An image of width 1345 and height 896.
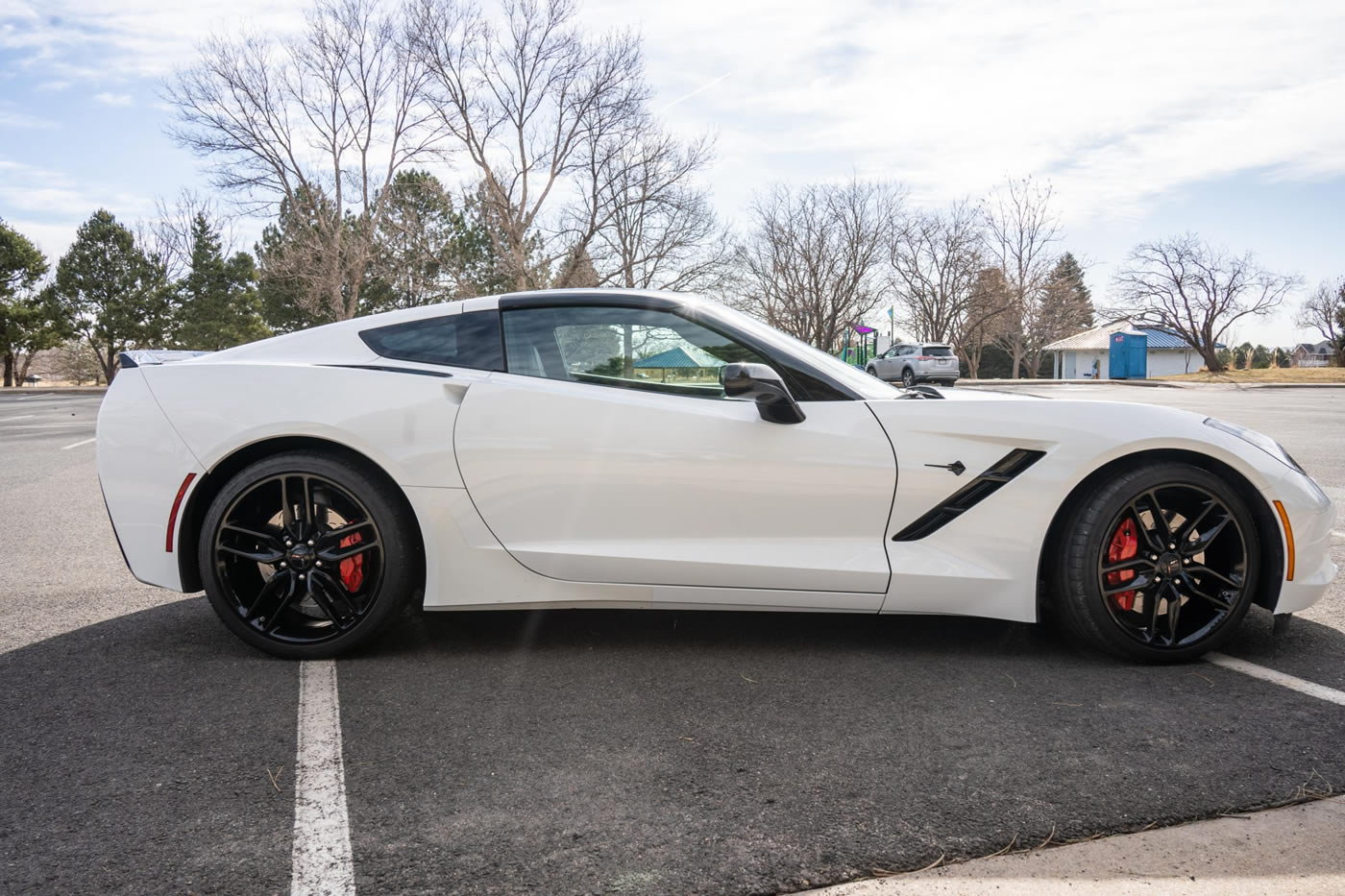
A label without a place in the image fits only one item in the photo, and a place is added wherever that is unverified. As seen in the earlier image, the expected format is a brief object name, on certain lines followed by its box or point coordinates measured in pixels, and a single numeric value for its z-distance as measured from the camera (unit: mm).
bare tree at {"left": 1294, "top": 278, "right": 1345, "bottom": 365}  46969
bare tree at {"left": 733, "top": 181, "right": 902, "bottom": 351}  38875
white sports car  2992
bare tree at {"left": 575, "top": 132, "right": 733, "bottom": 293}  31047
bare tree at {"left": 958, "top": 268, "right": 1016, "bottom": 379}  48938
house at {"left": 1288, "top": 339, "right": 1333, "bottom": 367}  62719
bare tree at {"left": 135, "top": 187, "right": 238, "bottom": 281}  49344
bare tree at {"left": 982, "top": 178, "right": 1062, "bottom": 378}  50562
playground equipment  41212
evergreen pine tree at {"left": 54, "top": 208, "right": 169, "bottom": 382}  48375
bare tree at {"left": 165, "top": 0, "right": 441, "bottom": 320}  30844
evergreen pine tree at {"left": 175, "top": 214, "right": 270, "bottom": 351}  49719
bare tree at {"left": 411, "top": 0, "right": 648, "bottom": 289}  29984
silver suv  34562
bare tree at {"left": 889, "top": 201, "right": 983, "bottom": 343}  45562
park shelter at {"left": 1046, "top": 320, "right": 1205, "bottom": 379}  66250
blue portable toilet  50531
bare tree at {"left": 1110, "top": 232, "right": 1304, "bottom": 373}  44438
